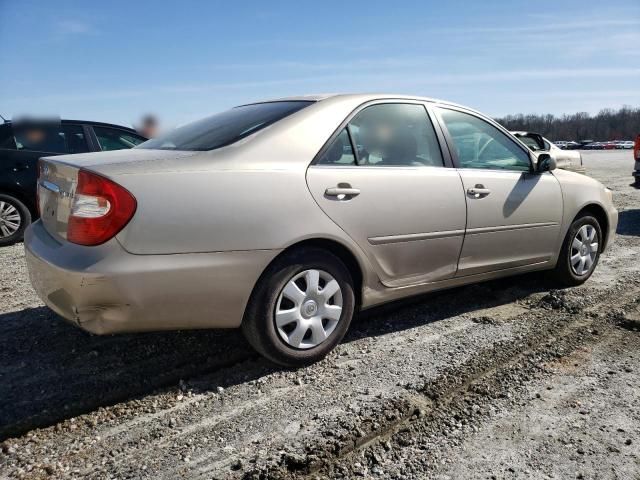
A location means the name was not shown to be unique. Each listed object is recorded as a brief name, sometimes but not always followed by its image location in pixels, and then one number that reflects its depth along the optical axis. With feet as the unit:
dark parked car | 21.01
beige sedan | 8.00
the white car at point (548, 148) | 34.72
